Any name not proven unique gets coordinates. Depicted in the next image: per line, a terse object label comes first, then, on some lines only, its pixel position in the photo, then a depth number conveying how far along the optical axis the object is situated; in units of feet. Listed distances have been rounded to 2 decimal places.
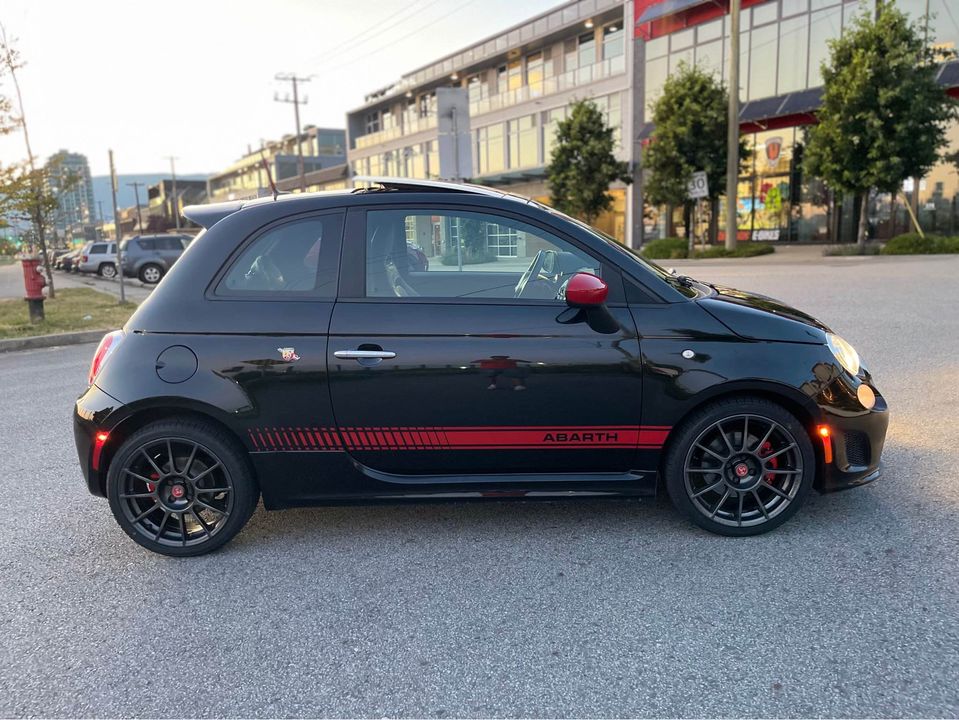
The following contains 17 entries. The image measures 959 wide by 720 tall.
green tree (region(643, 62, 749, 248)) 85.10
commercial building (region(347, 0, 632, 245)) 118.73
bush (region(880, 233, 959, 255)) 66.13
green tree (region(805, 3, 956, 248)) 66.13
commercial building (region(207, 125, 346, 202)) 249.55
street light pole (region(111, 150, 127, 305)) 43.90
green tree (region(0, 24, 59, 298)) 49.14
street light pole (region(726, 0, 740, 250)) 73.67
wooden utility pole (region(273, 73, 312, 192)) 170.60
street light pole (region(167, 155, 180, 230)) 312.13
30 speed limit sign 76.38
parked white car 106.73
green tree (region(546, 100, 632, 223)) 99.60
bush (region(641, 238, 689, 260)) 85.61
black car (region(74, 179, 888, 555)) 10.82
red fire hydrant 39.70
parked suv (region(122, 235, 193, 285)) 81.05
